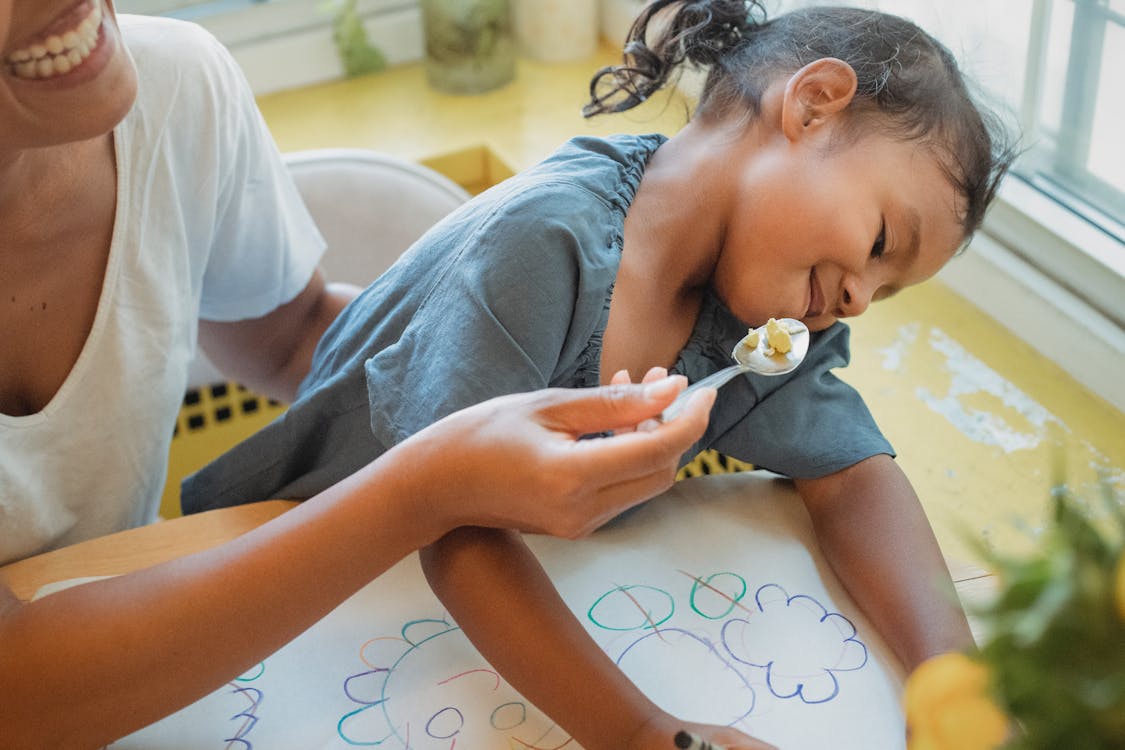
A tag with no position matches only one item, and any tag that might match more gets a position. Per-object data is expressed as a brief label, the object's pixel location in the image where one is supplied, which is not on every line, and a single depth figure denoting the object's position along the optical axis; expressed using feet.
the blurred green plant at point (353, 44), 5.07
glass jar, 4.77
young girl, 2.15
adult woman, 1.87
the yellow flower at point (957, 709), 0.84
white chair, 3.70
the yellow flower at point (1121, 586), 0.76
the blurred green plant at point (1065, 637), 0.80
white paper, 2.03
